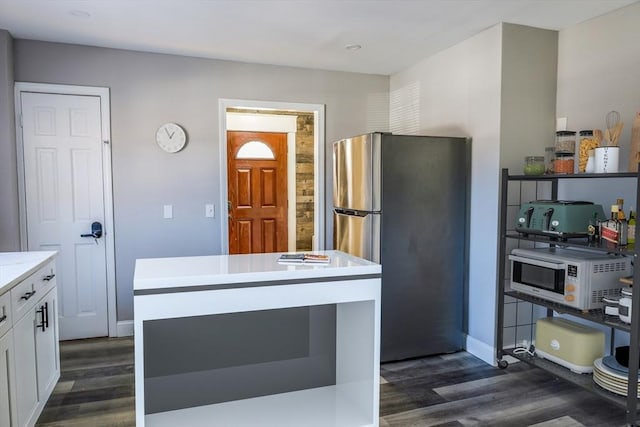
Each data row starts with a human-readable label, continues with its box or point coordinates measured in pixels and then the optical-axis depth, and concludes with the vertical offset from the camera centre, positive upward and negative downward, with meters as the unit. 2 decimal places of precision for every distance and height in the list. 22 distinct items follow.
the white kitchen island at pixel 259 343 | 1.89 -0.80
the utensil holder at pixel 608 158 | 2.48 +0.17
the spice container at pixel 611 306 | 2.50 -0.68
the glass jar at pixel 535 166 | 2.99 +0.15
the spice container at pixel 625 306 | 2.37 -0.64
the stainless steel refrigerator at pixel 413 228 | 3.25 -0.31
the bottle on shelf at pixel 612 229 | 2.46 -0.23
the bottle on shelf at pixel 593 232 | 2.67 -0.27
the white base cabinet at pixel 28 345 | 1.94 -0.80
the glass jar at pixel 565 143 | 2.83 +0.28
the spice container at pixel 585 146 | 2.65 +0.25
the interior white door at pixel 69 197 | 3.56 -0.08
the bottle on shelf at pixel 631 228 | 2.47 -0.23
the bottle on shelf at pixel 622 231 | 2.45 -0.24
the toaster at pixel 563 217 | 2.70 -0.18
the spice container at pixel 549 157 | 2.97 +0.21
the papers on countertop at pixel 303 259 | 2.17 -0.36
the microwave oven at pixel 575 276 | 2.62 -0.55
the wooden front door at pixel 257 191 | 5.54 -0.05
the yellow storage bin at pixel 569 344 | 2.71 -0.99
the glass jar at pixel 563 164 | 2.81 +0.15
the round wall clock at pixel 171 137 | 3.83 +0.44
